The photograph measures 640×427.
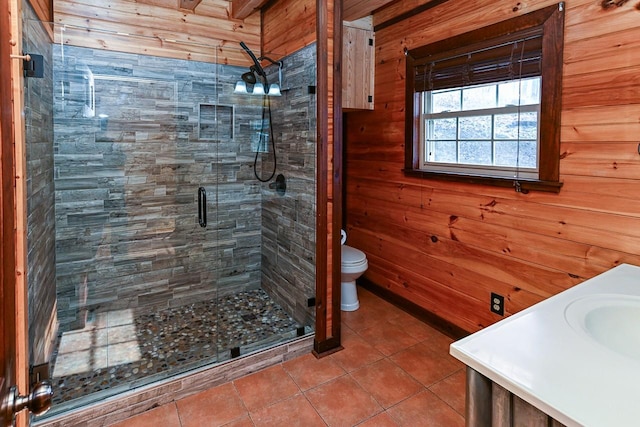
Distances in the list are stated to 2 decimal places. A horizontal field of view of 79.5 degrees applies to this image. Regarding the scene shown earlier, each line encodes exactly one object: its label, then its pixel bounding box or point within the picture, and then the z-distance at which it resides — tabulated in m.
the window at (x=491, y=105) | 2.06
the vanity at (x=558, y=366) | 0.82
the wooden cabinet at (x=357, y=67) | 3.19
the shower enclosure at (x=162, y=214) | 2.42
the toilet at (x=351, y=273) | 3.08
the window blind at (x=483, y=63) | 2.15
